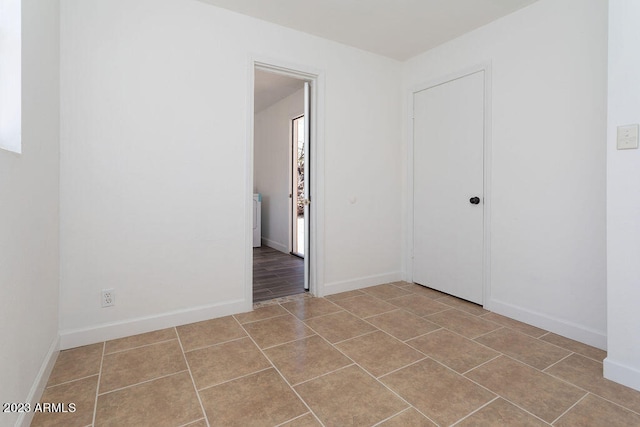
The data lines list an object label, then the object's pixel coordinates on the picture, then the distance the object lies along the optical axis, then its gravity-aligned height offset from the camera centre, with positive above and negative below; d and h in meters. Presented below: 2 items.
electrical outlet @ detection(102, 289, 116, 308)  2.31 -0.61
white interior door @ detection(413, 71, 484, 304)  3.02 +0.26
